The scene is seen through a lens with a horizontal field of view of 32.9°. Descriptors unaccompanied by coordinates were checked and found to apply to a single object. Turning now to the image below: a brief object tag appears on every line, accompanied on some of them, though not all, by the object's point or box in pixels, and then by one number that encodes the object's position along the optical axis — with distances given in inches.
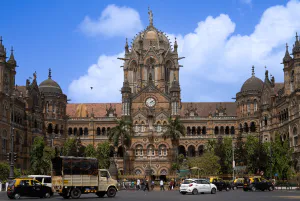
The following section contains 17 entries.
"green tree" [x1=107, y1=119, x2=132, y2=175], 3587.1
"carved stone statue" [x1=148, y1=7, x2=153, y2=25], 4718.0
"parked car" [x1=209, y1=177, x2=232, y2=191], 2258.9
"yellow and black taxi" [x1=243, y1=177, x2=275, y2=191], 2118.6
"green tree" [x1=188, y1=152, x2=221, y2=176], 3208.7
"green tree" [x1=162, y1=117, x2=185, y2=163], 3671.3
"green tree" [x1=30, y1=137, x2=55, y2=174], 3149.6
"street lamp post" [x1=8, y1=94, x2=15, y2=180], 2148.1
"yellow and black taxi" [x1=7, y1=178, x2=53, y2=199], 1654.8
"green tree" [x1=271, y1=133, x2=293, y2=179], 2938.0
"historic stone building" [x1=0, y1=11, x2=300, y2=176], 3666.3
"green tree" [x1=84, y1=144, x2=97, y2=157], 3758.1
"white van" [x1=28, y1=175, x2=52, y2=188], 1889.0
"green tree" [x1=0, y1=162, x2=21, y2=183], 2824.8
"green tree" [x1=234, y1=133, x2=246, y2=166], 3243.1
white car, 1900.0
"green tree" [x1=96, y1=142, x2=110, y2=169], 3710.6
